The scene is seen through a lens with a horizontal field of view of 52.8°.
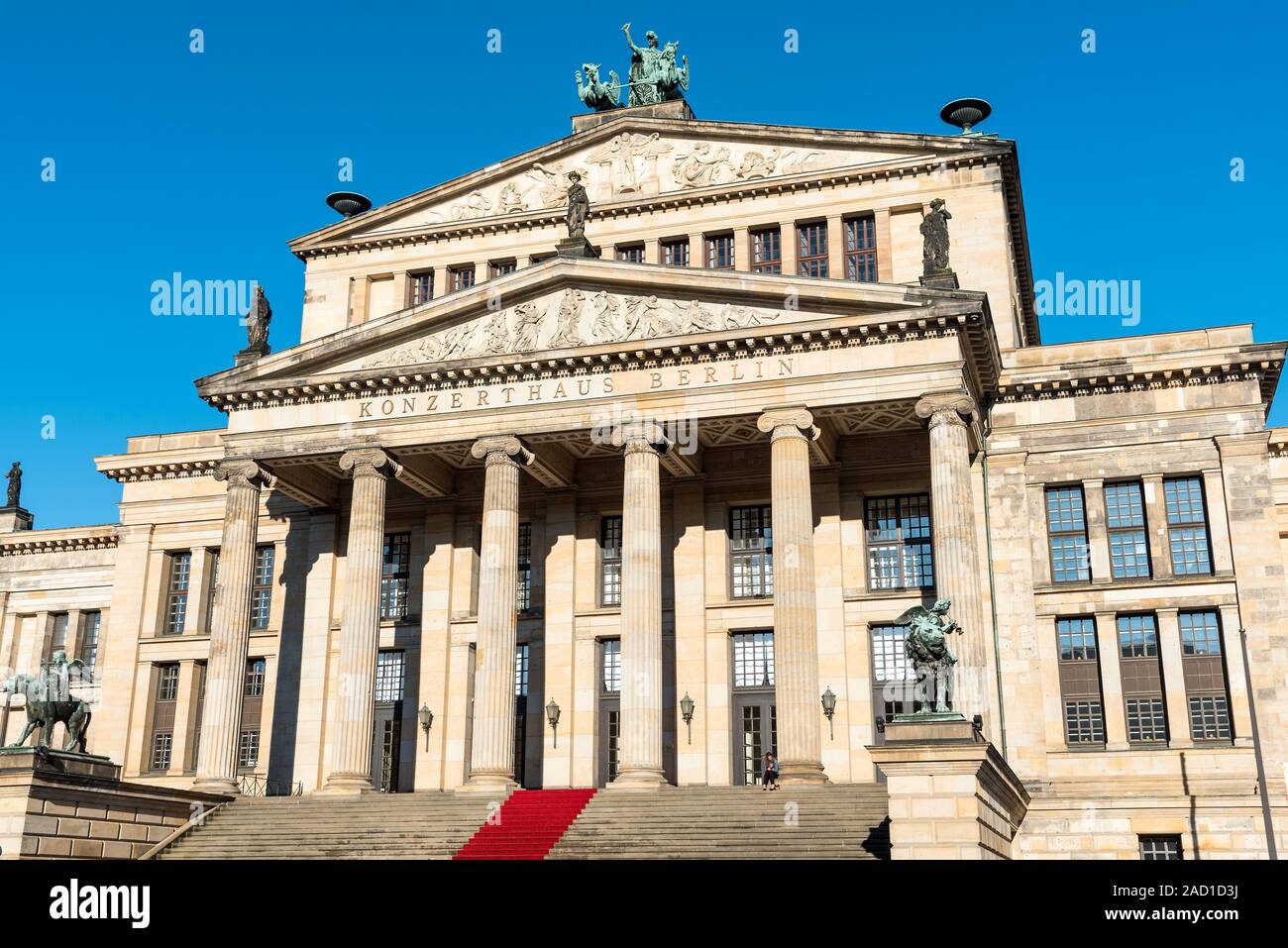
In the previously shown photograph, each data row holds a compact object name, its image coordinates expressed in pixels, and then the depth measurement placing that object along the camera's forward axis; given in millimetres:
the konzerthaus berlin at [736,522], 36281
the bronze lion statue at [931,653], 26922
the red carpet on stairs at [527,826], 31438
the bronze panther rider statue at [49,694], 32000
